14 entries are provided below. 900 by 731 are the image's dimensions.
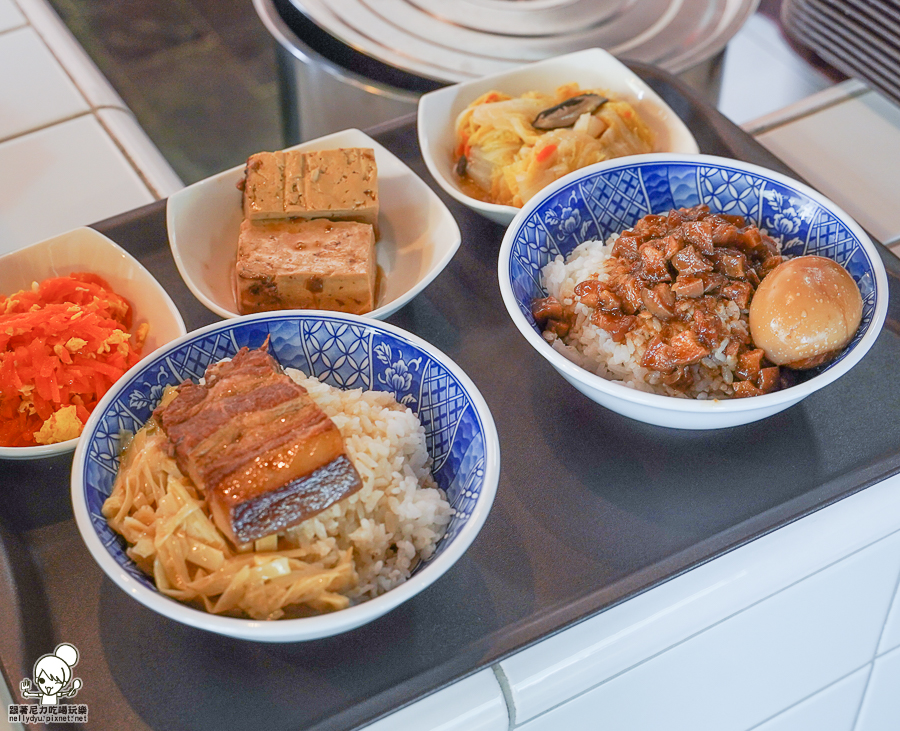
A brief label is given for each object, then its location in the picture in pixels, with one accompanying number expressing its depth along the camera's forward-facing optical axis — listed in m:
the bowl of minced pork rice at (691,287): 0.44
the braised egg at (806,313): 0.44
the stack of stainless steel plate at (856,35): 0.68
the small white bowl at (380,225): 0.51
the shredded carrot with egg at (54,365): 0.45
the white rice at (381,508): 0.40
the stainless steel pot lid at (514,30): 0.67
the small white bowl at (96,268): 0.49
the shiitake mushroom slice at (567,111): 0.56
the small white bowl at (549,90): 0.57
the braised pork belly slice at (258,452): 0.38
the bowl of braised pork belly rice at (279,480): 0.38
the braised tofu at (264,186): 0.51
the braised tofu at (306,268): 0.49
